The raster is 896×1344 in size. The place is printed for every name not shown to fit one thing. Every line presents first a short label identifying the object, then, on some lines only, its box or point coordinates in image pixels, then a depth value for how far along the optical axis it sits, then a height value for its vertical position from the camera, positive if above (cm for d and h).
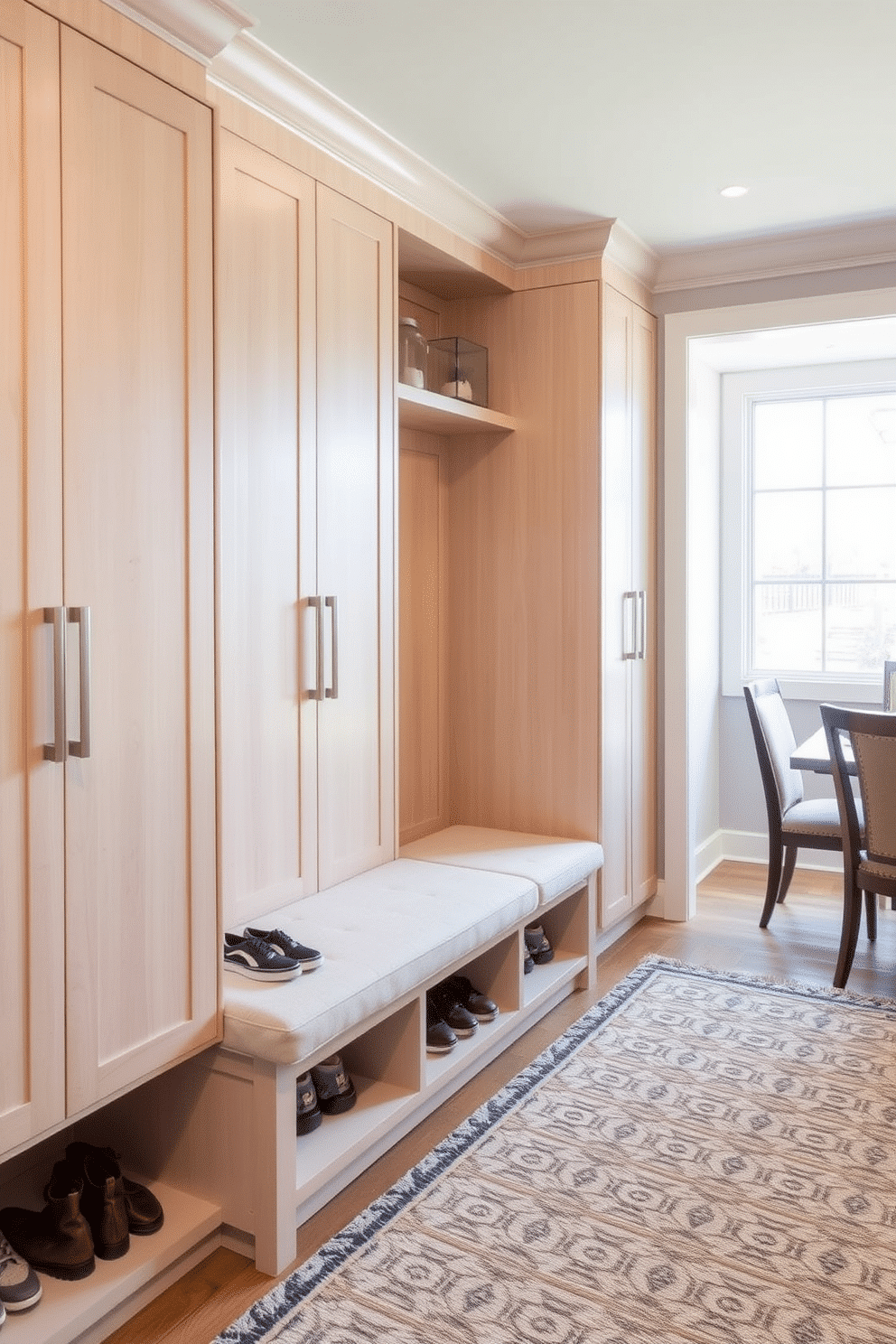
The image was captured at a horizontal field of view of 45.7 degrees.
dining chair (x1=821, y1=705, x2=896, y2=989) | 324 -49
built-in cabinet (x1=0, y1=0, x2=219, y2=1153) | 165 +14
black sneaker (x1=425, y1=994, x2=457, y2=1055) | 276 -100
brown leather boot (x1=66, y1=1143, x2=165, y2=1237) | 198 -103
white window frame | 493 +74
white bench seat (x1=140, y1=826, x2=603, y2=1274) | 202 -81
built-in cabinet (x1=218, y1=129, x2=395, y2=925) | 247 +31
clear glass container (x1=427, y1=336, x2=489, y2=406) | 356 +98
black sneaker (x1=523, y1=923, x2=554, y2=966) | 342 -94
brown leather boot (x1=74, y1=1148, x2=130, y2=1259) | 191 -100
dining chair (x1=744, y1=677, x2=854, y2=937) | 405 -60
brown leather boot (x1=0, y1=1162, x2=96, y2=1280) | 184 -102
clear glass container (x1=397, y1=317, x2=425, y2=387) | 323 +93
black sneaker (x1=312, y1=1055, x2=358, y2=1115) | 241 -99
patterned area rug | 188 -115
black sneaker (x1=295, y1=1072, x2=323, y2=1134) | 230 -99
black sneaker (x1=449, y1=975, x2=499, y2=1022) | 297 -97
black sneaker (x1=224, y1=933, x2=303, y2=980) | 220 -64
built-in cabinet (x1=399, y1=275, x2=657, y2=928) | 365 +26
